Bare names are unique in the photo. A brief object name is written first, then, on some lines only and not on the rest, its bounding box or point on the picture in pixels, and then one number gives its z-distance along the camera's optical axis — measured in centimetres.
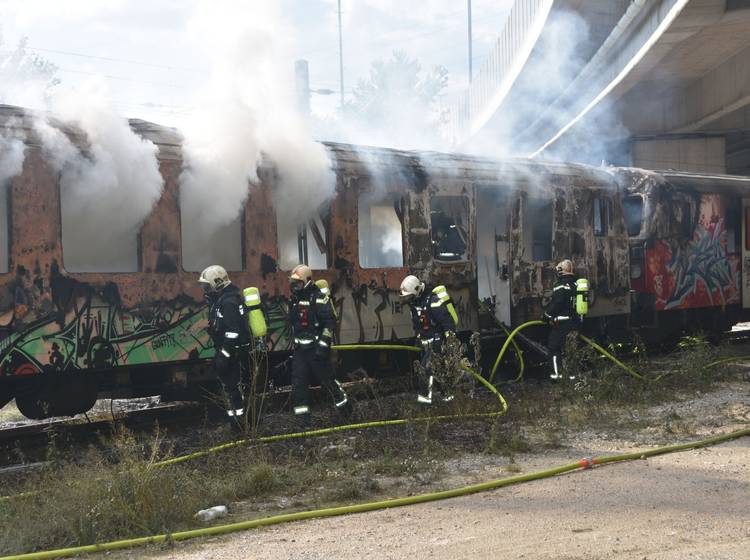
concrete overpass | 1905
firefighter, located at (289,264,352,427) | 916
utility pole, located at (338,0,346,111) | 5190
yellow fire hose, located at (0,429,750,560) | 523
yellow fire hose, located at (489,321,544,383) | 1163
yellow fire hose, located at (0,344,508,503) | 710
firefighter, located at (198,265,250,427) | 862
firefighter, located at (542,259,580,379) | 1202
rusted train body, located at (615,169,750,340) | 1503
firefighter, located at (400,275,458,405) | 988
